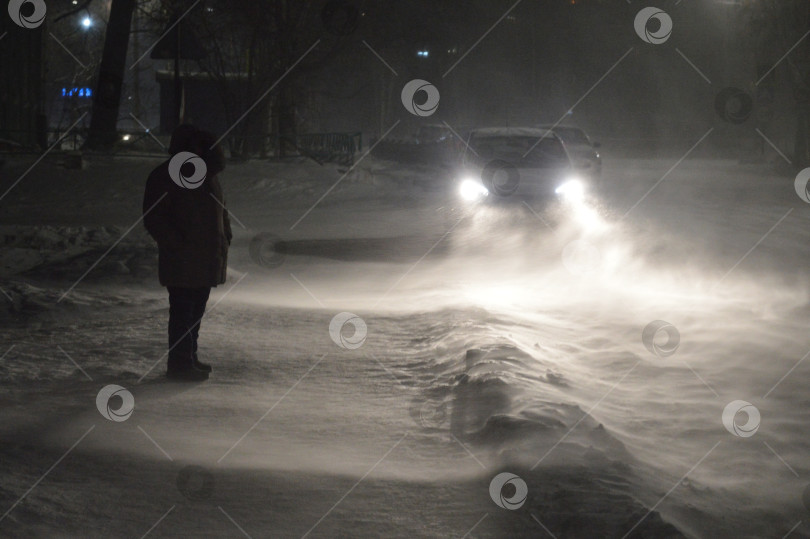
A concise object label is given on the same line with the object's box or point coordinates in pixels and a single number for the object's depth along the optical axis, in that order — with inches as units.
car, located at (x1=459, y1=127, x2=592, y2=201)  710.5
